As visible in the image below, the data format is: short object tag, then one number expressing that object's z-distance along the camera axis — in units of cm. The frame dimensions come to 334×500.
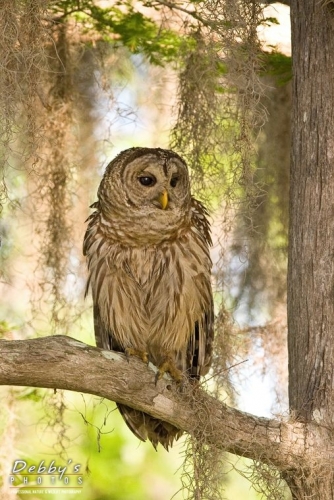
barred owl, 841
